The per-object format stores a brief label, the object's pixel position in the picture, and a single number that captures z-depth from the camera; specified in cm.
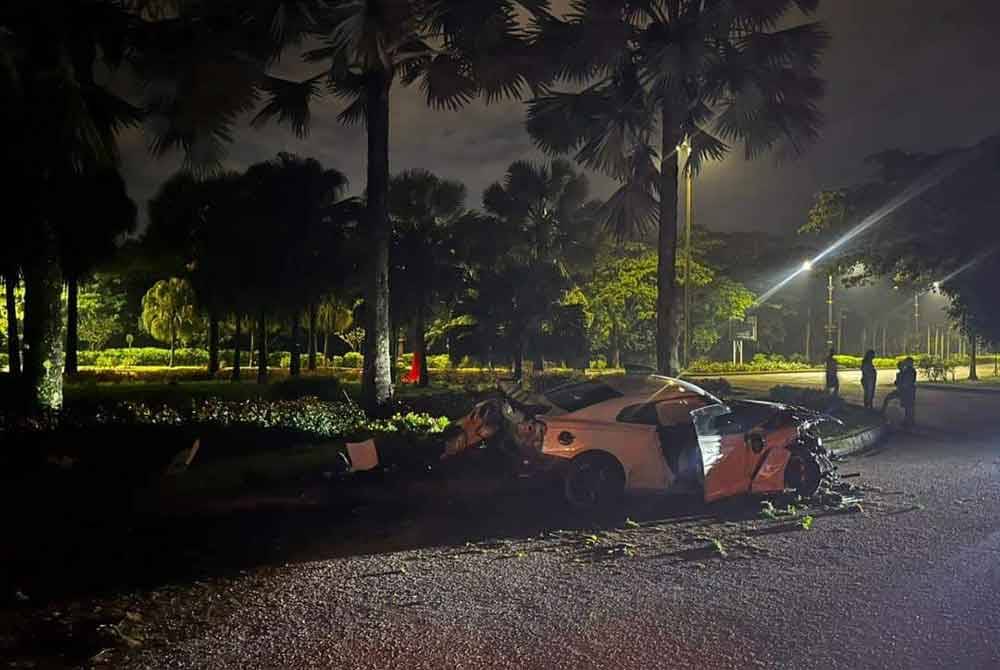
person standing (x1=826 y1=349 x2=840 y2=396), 2031
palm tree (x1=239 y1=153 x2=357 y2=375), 2194
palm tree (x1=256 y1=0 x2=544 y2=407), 1227
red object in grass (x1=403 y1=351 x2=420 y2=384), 2467
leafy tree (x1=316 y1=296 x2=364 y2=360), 3812
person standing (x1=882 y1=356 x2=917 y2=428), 1628
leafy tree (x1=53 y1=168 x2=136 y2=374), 1187
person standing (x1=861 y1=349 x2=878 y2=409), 1817
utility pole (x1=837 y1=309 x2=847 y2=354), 6950
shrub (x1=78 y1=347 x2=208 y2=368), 4259
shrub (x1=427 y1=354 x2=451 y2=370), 4078
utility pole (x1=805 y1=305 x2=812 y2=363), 6531
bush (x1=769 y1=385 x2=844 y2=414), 1634
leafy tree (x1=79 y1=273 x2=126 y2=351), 4684
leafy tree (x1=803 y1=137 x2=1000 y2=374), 2631
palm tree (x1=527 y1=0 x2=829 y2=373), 1340
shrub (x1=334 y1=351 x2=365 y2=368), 4089
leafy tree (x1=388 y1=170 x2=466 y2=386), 2500
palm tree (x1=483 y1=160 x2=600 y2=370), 2806
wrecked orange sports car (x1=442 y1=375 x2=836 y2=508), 791
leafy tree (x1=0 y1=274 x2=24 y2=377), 1776
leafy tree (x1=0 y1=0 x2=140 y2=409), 1061
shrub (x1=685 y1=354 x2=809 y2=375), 4312
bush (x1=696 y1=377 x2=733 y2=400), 1832
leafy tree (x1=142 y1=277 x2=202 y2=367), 3934
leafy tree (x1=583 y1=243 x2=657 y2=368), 4031
